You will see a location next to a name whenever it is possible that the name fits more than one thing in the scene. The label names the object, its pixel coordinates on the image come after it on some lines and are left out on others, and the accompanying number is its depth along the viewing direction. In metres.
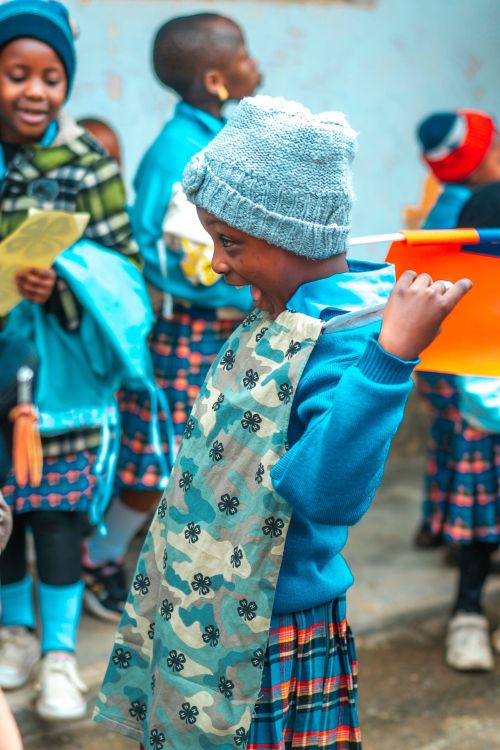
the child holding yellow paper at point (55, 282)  2.94
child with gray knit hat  1.64
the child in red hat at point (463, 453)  3.55
